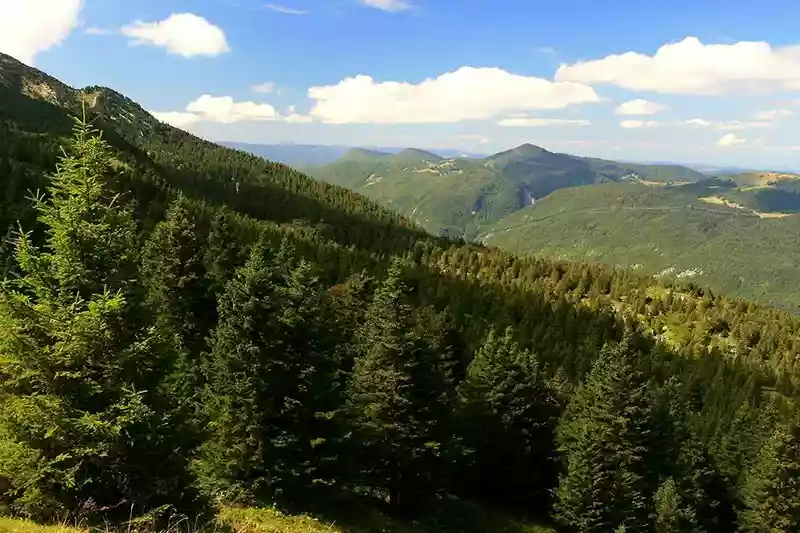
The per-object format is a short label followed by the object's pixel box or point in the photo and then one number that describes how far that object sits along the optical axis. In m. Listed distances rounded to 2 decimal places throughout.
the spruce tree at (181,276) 44.34
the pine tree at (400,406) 36.25
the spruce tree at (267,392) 27.34
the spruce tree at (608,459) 44.44
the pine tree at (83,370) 15.67
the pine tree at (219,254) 47.72
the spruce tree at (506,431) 48.06
